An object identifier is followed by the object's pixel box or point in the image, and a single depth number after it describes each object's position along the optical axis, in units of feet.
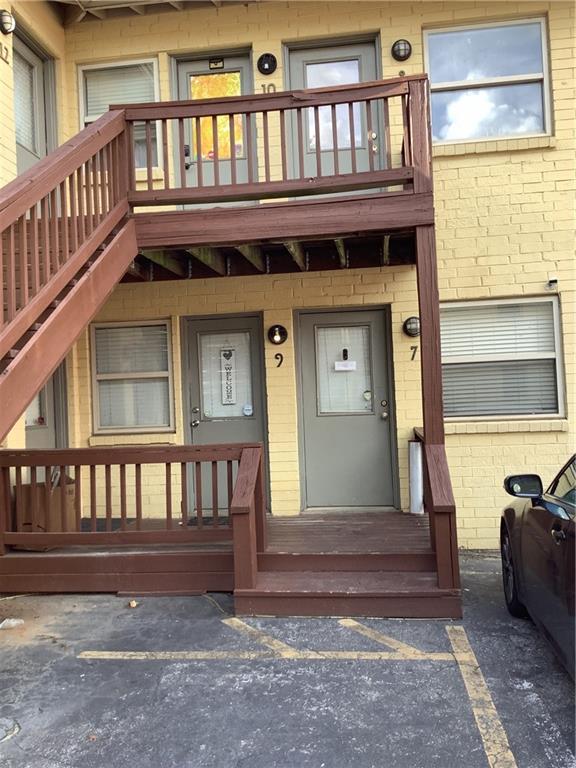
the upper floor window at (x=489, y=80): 20.02
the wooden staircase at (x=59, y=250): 11.25
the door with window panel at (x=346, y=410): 20.76
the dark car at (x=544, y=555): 9.18
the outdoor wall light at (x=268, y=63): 20.80
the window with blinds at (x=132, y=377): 21.71
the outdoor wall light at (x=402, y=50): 20.10
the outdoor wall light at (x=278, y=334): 20.67
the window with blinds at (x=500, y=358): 19.97
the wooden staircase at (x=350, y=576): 13.56
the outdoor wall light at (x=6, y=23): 18.21
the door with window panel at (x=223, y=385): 21.48
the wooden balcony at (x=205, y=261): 13.58
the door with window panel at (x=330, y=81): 20.99
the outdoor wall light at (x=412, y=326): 19.98
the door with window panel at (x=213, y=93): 21.52
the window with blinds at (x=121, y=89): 21.89
